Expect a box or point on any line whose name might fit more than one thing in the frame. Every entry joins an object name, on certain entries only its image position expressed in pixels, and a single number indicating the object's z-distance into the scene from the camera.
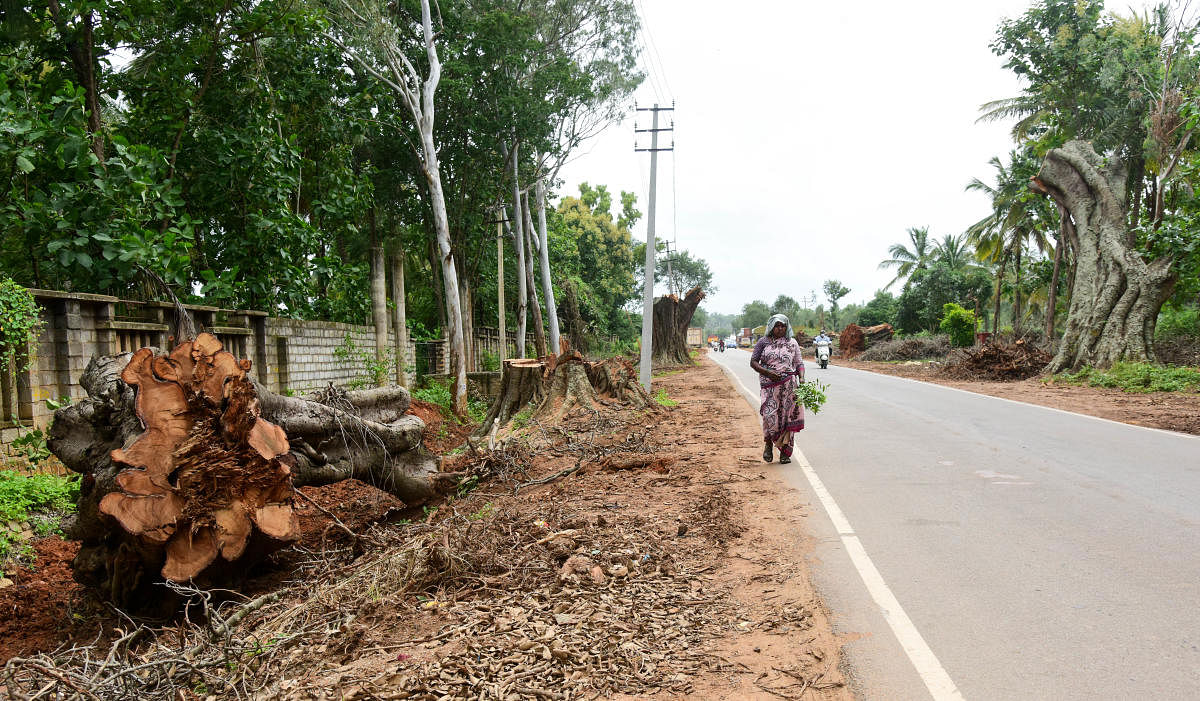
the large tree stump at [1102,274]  18.69
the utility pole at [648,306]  17.91
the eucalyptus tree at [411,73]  14.72
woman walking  8.09
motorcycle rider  30.11
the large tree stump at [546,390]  11.56
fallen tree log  4.05
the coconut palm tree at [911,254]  52.97
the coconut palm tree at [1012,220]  27.87
